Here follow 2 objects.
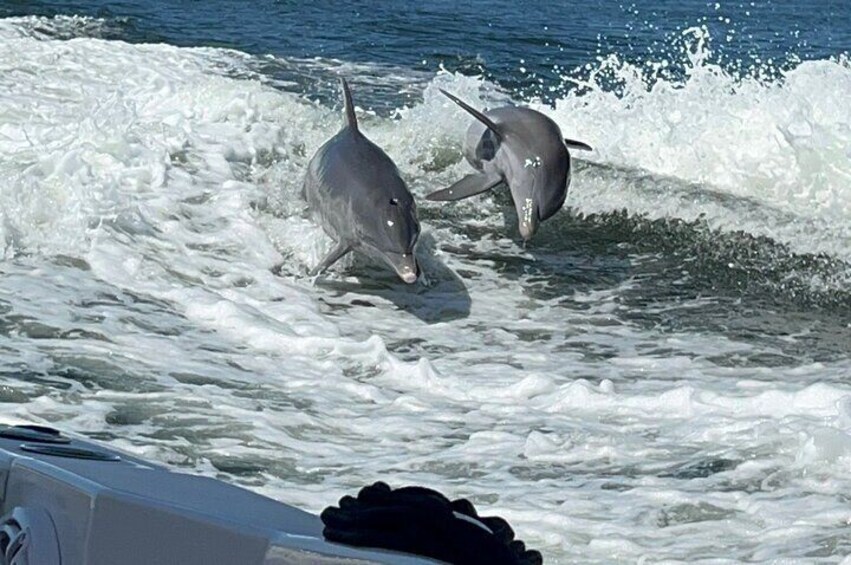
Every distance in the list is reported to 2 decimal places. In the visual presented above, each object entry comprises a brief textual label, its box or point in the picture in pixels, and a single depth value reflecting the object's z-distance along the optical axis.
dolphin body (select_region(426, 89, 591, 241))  20.59
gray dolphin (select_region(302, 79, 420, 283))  18.45
